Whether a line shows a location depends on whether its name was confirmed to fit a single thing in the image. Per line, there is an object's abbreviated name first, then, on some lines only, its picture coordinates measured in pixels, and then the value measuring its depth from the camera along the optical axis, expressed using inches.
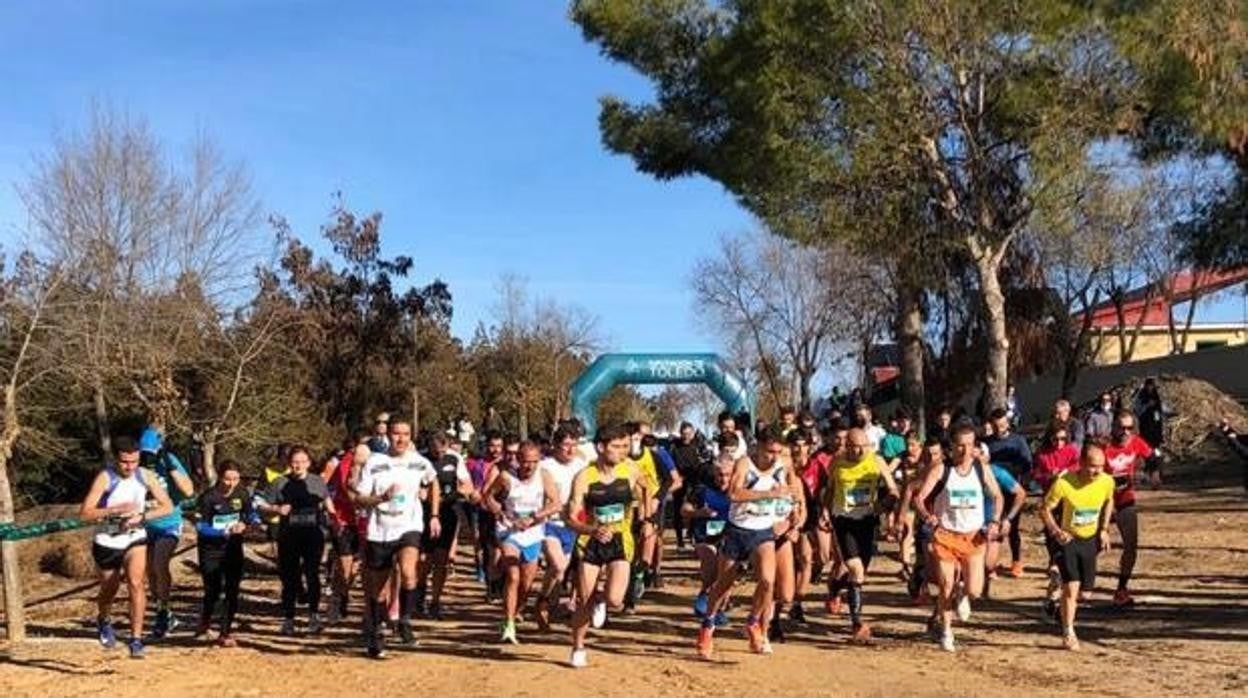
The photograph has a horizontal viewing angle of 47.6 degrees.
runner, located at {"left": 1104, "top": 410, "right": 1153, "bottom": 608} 477.7
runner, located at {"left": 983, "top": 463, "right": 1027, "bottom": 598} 466.9
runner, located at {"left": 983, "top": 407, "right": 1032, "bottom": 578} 517.7
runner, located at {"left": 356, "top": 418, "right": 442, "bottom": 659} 418.6
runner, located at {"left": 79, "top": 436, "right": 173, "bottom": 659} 414.9
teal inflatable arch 1294.3
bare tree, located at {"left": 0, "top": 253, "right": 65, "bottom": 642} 456.8
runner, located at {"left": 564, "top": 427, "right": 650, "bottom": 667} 393.7
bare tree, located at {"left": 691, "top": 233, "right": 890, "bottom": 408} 1831.9
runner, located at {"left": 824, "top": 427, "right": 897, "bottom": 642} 445.4
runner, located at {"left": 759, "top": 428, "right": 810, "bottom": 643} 401.1
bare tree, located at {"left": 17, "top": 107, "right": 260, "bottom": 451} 848.3
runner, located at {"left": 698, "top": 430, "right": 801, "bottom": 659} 398.0
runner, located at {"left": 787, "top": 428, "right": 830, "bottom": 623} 470.0
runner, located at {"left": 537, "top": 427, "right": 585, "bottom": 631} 426.6
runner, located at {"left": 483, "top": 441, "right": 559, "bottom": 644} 420.8
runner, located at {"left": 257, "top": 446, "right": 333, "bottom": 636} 475.8
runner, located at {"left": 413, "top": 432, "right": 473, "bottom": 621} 507.5
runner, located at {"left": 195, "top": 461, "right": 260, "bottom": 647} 458.9
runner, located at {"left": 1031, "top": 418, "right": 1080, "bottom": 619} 460.0
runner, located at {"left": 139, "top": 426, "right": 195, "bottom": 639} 454.3
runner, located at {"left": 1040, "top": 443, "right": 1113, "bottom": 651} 410.0
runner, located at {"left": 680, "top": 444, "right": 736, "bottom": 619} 455.8
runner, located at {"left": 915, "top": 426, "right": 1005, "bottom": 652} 407.2
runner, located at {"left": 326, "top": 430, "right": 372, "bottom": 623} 482.0
